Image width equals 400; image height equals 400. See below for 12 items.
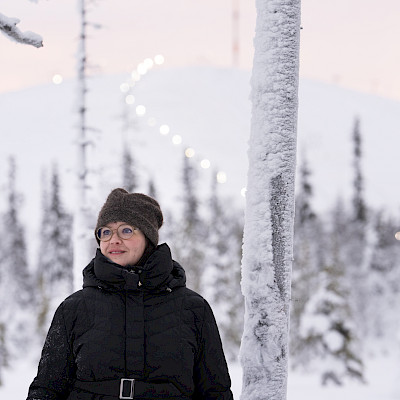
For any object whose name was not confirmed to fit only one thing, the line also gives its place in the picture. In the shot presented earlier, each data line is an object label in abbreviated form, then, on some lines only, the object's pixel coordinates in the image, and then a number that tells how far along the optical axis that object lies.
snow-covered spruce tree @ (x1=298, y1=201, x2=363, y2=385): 30.52
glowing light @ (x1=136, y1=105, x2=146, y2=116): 18.88
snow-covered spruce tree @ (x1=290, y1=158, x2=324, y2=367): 43.94
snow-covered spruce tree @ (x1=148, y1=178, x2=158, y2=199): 70.06
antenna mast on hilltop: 77.91
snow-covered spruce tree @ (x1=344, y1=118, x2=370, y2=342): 67.56
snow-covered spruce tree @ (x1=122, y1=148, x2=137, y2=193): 66.58
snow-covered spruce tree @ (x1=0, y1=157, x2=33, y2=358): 60.19
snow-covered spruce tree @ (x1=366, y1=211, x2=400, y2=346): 66.38
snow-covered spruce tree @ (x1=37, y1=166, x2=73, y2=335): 57.06
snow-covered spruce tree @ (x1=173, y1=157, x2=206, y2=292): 50.41
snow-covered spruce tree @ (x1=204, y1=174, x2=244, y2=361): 45.66
